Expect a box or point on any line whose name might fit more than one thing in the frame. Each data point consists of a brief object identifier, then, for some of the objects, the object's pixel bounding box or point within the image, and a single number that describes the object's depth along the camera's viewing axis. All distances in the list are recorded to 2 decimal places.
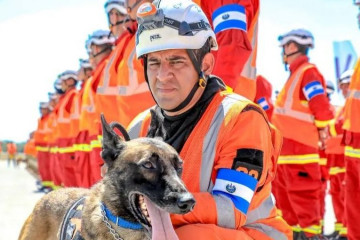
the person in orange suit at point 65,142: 10.86
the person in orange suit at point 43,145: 15.76
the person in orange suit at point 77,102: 10.21
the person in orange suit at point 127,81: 4.97
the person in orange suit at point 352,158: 5.36
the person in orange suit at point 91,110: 7.08
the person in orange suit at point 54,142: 13.21
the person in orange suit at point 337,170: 7.84
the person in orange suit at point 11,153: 40.19
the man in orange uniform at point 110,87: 5.82
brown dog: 2.34
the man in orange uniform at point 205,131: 2.58
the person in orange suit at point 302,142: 6.65
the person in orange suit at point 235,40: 3.73
